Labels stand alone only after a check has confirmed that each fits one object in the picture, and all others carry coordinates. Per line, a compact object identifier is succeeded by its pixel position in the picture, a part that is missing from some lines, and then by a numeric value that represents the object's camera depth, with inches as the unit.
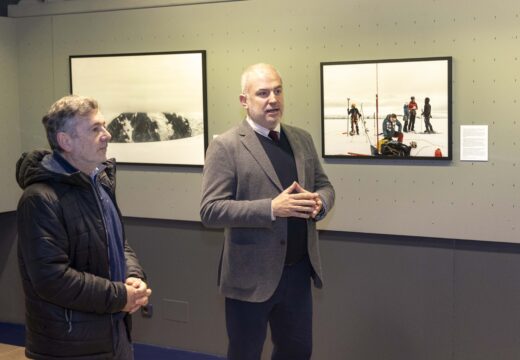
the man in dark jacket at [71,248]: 87.4
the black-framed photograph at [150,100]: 170.1
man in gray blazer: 113.3
